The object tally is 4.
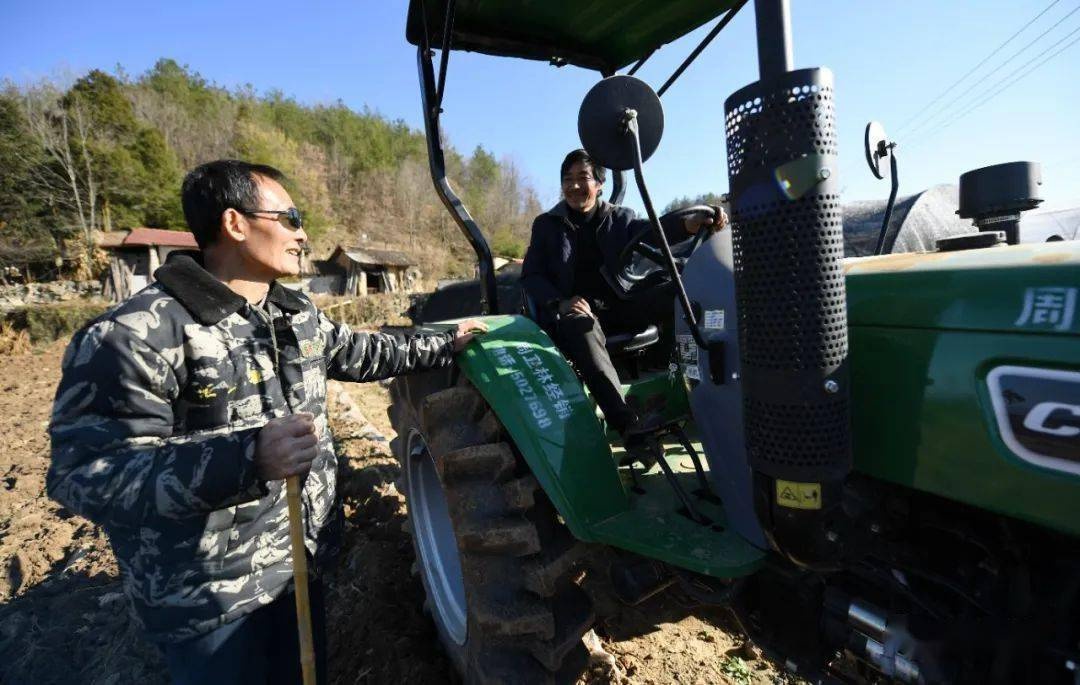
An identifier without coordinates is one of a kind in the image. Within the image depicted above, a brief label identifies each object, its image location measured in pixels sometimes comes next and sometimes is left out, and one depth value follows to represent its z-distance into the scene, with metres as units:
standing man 1.19
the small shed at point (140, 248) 25.70
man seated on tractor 2.44
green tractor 0.97
